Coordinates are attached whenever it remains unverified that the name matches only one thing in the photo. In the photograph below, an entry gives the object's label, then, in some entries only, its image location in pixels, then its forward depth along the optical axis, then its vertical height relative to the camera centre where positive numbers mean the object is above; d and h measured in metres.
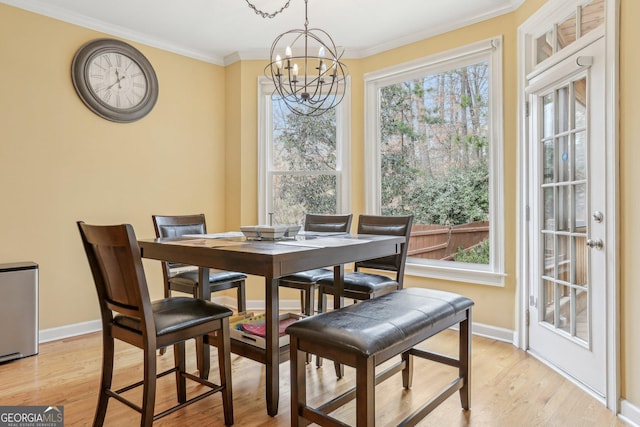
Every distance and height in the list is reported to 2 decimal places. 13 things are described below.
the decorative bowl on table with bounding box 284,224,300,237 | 2.43 -0.10
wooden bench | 1.50 -0.51
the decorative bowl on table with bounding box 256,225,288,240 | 2.35 -0.10
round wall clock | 3.34 +1.20
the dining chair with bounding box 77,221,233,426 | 1.63 -0.47
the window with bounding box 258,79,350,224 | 4.11 +0.56
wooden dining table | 1.77 -0.20
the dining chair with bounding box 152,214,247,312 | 2.81 -0.45
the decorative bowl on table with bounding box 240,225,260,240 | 2.40 -0.11
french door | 2.22 -0.02
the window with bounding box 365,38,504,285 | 3.27 +0.53
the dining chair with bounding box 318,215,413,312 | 2.65 -0.41
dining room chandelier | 3.86 +1.59
